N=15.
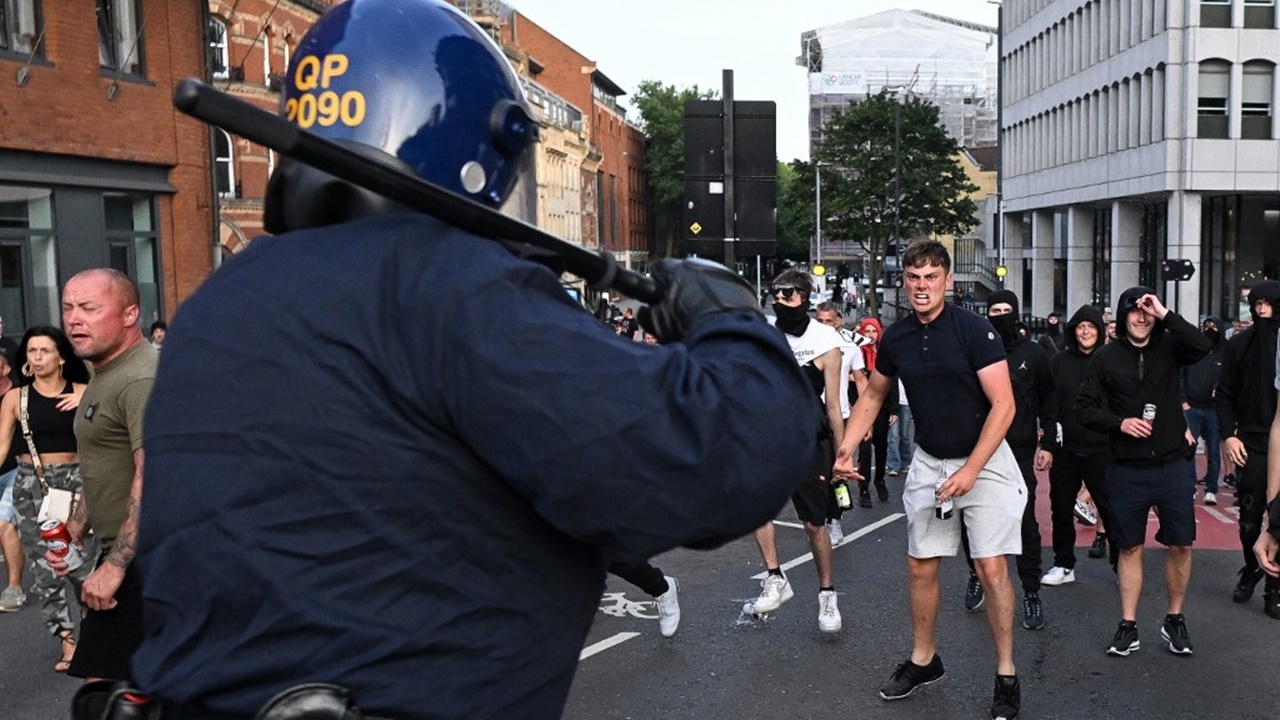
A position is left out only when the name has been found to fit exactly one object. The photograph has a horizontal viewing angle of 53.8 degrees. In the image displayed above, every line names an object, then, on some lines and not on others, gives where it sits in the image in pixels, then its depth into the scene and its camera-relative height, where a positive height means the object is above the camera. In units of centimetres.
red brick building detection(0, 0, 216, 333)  1617 +177
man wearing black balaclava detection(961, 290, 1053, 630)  739 -101
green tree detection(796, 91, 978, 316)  5359 +395
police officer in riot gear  143 -22
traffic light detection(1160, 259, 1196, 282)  2197 -19
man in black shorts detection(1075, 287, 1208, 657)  655 -98
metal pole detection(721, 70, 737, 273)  1117 +81
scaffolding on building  8881 +1405
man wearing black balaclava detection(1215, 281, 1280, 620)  768 -90
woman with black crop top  649 -69
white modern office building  3659 +361
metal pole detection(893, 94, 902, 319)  4677 +295
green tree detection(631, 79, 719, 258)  9831 +1038
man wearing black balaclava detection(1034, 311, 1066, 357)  2192 -115
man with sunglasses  722 -115
